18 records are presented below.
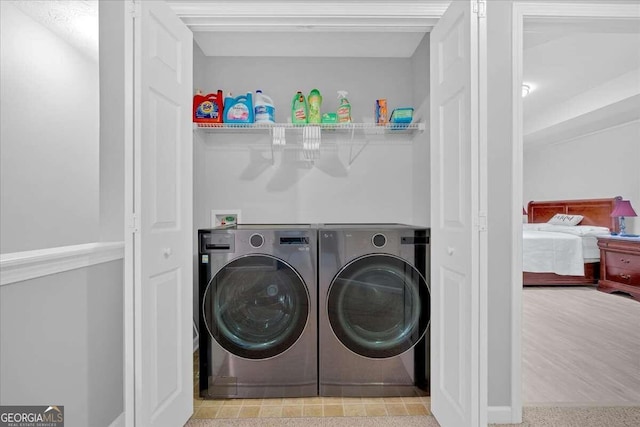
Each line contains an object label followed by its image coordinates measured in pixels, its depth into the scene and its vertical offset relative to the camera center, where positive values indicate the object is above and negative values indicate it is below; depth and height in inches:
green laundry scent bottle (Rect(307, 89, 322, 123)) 93.7 +27.6
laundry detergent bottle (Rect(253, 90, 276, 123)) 93.5 +27.1
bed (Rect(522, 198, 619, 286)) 187.0 -22.8
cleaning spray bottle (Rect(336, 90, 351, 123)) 94.5 +26.9
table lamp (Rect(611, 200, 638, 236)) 182.2 +1.5
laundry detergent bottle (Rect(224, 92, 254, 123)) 93.2 +27.2
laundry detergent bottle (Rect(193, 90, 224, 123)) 93.3 +27.3
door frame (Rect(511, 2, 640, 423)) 68.7 +9.9
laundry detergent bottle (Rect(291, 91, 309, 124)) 94.0 +27.2
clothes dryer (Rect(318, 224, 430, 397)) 78.3 -20.8
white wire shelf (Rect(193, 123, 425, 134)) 92.1 +22.8
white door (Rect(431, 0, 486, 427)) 55.0 -1.2
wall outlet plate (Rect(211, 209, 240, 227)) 103.9 -1.4
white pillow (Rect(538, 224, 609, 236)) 190.2 -9.3
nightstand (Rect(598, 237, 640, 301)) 163.8 -25.3
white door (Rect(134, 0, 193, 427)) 54.0 -0.8
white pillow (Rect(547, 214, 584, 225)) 218.7 -4.1
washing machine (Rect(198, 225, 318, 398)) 77.2 -21.6
